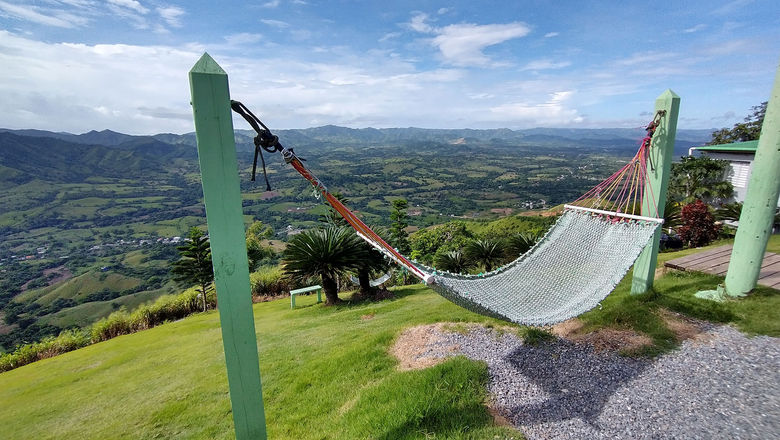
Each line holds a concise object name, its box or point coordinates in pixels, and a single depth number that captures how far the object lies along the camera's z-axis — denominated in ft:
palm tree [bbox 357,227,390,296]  24.24
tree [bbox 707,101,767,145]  63.82
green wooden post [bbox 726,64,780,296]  10.89
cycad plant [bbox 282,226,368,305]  22.59
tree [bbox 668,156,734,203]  42.96
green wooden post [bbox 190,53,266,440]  5.15
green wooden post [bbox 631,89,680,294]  11.59
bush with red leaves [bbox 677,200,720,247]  27.84
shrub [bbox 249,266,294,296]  34.45
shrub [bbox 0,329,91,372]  23.76
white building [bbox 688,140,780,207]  39.95
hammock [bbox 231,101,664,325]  8.66
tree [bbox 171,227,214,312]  35.83
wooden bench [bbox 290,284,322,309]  25.95
